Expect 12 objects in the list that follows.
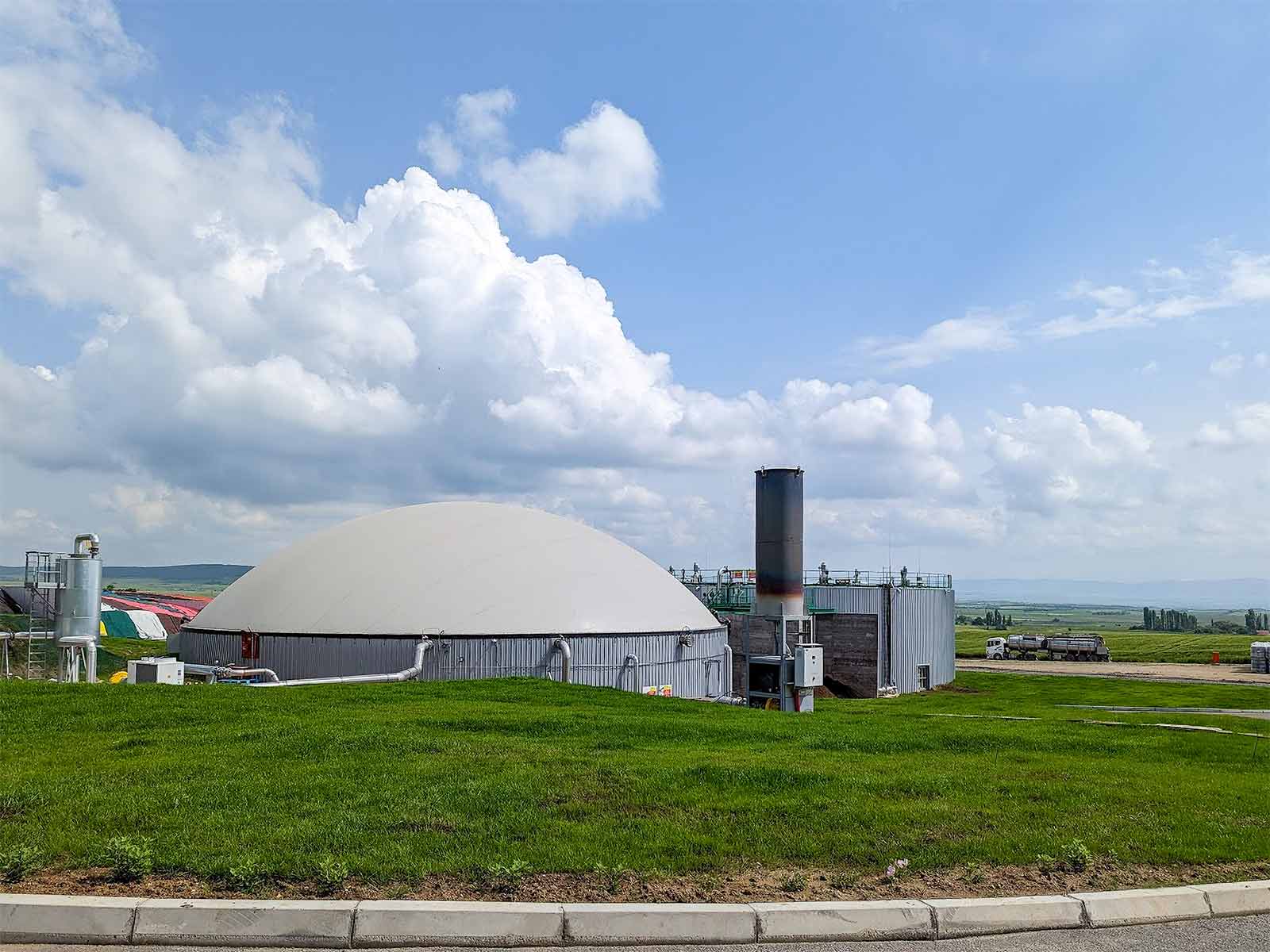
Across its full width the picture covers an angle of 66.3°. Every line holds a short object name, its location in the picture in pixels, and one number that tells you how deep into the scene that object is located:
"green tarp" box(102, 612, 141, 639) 66.50
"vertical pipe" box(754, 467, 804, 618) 46.28
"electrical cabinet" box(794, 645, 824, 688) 39.50
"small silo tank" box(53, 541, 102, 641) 32.97
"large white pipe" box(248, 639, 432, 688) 28.59
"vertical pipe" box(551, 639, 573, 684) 31.81
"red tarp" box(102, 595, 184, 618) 71.62
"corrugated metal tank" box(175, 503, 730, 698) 31.72
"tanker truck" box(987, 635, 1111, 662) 88.31
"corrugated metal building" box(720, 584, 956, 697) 46.88
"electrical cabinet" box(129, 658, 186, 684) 28.22
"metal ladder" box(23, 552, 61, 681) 34.41
